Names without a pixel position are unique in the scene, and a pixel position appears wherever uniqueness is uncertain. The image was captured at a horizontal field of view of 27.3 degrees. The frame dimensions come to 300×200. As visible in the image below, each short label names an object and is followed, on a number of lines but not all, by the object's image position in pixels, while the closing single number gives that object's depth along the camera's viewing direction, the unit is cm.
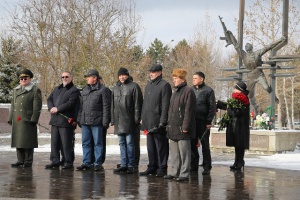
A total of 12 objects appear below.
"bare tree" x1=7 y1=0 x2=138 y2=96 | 3519
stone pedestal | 1647
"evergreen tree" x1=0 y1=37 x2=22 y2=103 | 4644
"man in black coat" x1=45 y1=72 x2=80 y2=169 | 1152
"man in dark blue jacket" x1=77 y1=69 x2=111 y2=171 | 1112
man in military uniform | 1170
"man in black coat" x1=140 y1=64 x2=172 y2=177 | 1022
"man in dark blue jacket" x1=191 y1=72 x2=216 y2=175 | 1094
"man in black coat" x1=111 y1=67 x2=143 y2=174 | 1077
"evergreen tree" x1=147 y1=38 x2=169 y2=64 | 8188
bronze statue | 1950
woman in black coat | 1147
